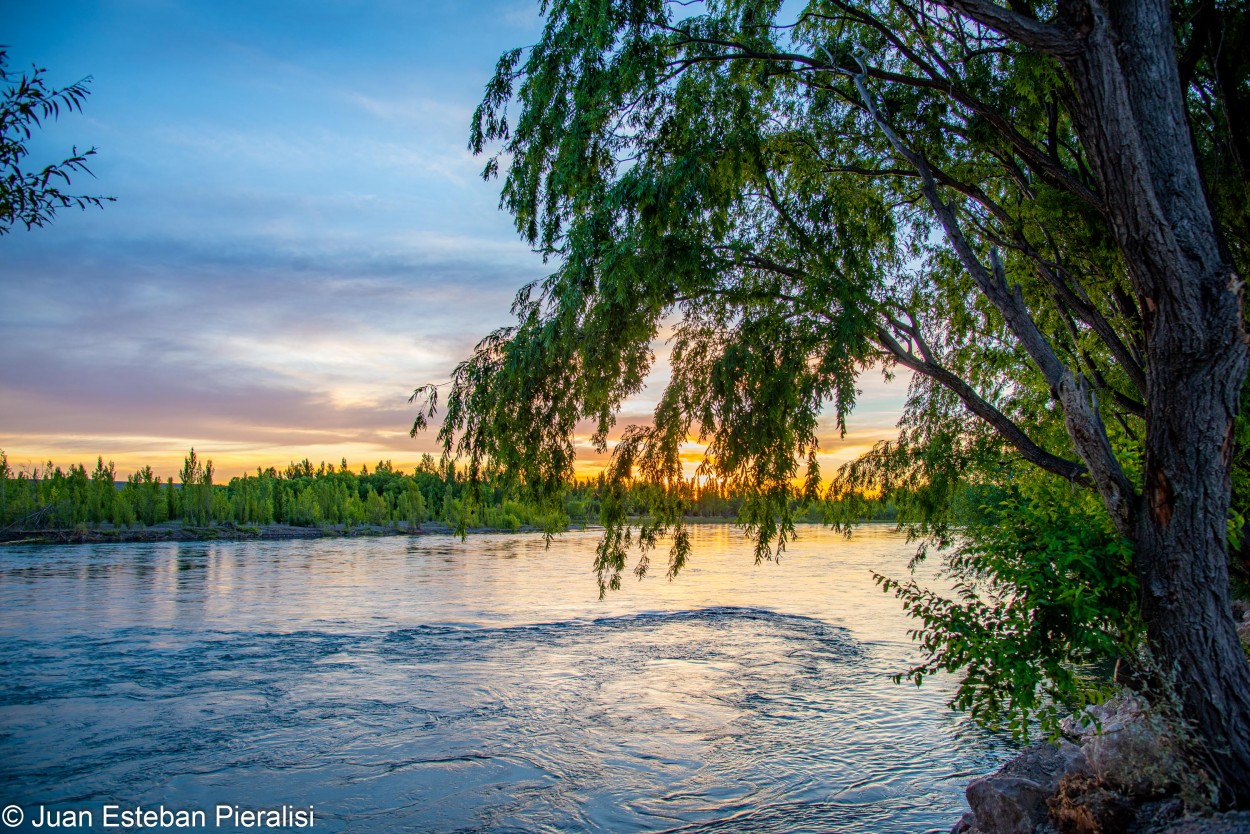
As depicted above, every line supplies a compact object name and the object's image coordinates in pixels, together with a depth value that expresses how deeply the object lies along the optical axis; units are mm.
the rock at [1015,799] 5969
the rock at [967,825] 6270
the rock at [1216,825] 4555
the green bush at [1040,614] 5000
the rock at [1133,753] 5125
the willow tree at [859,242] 4988
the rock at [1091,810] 5504
